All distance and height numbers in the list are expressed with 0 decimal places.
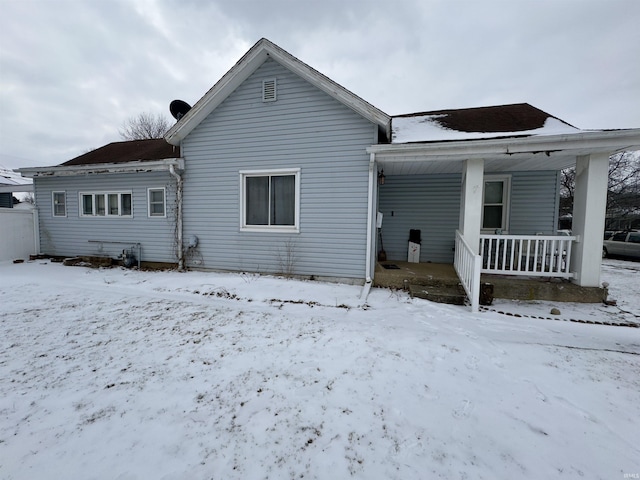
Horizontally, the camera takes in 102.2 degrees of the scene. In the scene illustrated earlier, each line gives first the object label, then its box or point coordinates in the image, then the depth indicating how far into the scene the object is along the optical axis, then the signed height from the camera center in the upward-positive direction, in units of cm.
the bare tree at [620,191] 2291 +361
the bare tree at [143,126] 2691 +973
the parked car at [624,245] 1195 -83
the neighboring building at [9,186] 1342 +155
